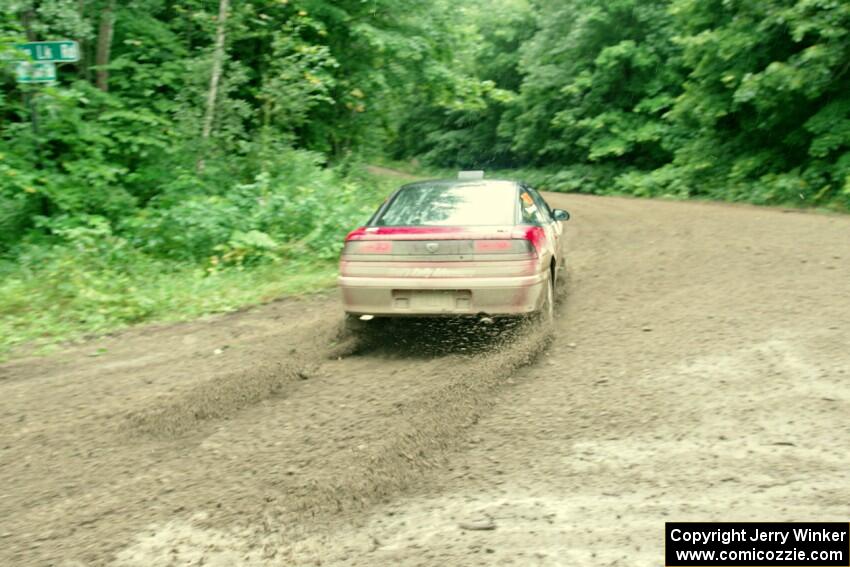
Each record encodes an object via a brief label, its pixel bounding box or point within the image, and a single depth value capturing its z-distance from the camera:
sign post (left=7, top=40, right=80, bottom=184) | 8.17
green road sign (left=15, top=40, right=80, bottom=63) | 8.16
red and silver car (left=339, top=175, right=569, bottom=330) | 5.82
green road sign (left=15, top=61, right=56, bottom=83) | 8.31
